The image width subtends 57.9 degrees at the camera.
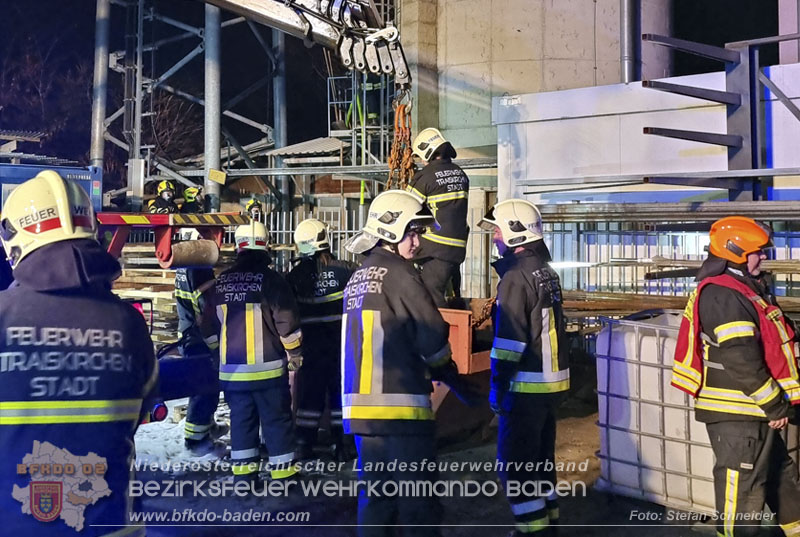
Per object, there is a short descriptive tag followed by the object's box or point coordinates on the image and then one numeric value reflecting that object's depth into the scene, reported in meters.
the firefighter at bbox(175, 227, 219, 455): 6.53
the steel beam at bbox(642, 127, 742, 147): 7.04
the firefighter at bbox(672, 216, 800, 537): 4.10
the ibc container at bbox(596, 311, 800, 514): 4.95
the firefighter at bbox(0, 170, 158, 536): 2.35
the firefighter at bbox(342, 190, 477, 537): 3.69
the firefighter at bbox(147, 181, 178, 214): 9.75
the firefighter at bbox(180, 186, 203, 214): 10.20
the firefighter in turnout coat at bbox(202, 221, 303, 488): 5.56
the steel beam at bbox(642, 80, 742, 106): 6.99
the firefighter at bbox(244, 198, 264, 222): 10.16
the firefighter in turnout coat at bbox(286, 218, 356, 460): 6.30
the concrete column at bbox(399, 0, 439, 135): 11.46
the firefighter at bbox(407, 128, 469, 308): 6.48
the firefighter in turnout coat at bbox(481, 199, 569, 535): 4.48
